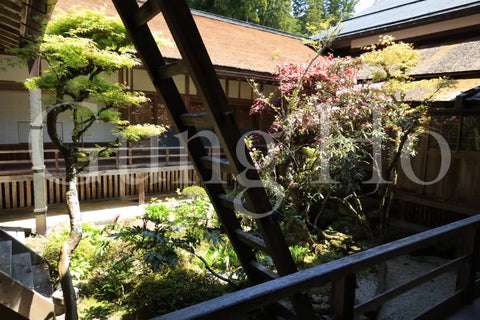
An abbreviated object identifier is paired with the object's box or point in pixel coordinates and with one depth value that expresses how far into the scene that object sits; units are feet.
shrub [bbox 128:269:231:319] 13.78
